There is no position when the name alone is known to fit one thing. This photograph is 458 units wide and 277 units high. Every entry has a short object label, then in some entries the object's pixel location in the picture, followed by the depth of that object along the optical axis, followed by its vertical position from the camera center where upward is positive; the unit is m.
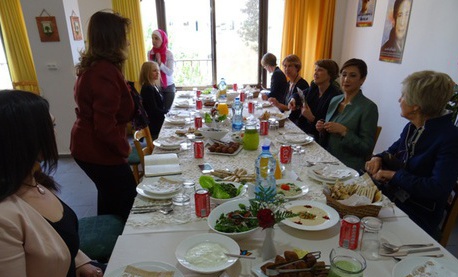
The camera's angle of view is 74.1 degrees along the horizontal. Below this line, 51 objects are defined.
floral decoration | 0.93 -0.53
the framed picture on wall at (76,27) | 3.72 +0.12
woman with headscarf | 4.50 -0.35
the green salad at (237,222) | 1.12 -0.68
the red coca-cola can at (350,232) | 1.05 -0.66
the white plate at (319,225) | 1.16 -0.70
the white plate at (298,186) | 1.40 -0.71
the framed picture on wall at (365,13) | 4.07 +0.27
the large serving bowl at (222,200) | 1.34 -0.70
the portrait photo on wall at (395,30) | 3.43 +0.03
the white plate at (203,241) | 0.96 -0.70
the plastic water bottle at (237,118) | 2.55 -0.68
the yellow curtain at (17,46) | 4.33 -0.12
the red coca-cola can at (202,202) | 1.26 -0.66
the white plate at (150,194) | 1.42 -0.71
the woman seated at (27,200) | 0.83 -0.47
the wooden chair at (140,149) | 2.10 -0.80
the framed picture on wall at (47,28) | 3.49 +0.10
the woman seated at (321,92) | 2.78 -0.52
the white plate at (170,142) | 2.06 -0.72
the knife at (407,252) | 1.03 -0.72
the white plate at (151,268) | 0.95 -0.70
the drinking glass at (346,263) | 0.82 -0.61
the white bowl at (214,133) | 2.20 -0.68
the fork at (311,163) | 1.80 -0.73
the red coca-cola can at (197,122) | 2.61 -0.71
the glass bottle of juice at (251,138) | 2.05 -0.66
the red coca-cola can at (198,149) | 1.91 -0.68
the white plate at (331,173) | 1.57 -0.71
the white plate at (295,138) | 2.18 -0.73
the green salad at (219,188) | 1.38 -0.68
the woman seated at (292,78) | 3.49 -0.49
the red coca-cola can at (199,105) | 3.43 -0.75
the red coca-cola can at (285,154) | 1.82 -0.68
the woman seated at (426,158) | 1.45 -0.60
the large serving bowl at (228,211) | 1.10 -0.68
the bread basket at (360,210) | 1.21 -0.67
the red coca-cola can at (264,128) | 2.39 -0.70
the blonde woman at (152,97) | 3.31 -0.63
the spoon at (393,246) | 1.05 -0.71
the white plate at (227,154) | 1.97 -0.73
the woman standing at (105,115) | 1.69 -0.43
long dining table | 1.01 -0.73
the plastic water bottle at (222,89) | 3.95 -0.70
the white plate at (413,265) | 0.95 -0.71
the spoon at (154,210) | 1.32 -0.72
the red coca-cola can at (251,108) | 3.27 -0.75
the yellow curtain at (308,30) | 4.72 +0.06
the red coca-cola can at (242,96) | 3.80 -0.74
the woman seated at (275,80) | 3.84 -0.55
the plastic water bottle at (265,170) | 1.28 -0.59
